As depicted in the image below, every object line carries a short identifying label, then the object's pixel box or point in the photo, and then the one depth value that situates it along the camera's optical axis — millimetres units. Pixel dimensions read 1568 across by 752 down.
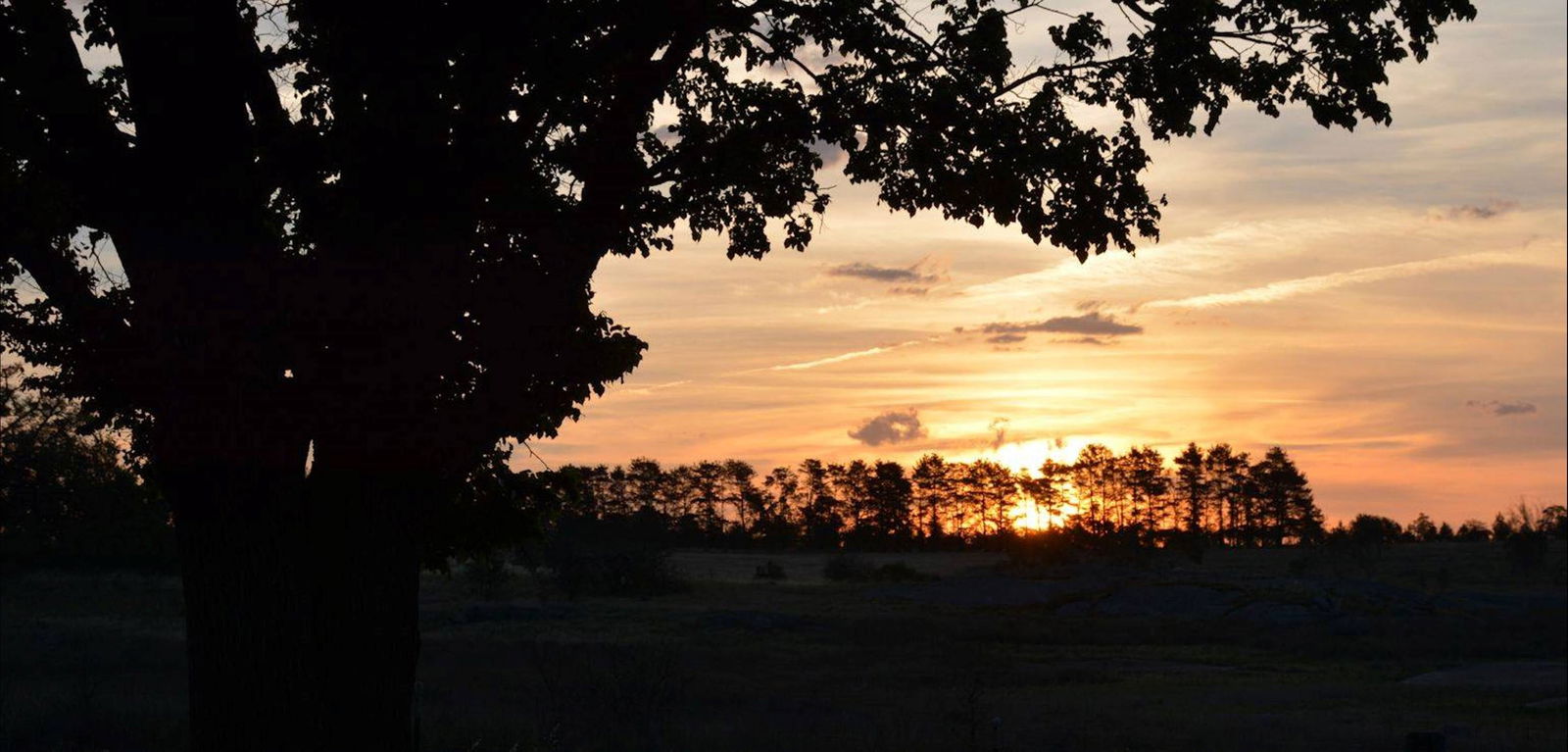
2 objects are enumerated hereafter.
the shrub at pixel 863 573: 83250
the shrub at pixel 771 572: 86562
